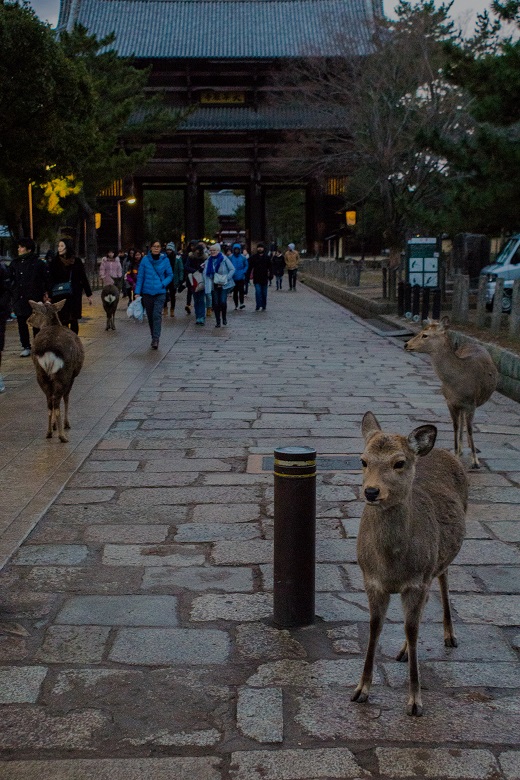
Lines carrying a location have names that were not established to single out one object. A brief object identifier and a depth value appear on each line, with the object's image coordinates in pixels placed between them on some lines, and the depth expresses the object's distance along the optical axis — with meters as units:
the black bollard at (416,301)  19.14
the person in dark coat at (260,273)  22.91
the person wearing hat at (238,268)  23.18
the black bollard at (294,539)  4.24
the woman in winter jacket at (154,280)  14.59
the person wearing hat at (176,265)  23.88
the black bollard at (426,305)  18.42
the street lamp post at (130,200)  44.03
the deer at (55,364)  8.32
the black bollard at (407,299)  19.88
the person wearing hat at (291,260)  35.06
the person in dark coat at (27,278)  13.00
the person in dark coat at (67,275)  12.93
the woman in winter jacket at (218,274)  18.14
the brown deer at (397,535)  3.45
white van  20.88
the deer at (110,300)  18.36
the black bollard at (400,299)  20.52
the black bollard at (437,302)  17.89
